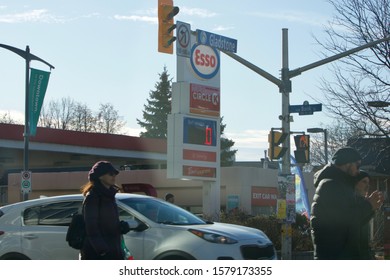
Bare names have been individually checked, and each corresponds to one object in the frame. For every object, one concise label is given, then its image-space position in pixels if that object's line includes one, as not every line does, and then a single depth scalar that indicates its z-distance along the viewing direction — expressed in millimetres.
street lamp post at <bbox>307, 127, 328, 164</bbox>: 29727
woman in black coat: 6879
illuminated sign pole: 22812
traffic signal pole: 18172
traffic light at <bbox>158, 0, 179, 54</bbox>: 15750
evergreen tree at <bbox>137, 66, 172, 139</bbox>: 83500
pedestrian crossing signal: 18156
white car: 9047
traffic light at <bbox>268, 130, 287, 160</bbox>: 18016
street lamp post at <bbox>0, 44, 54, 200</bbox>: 24984
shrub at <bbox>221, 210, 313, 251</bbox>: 19359
